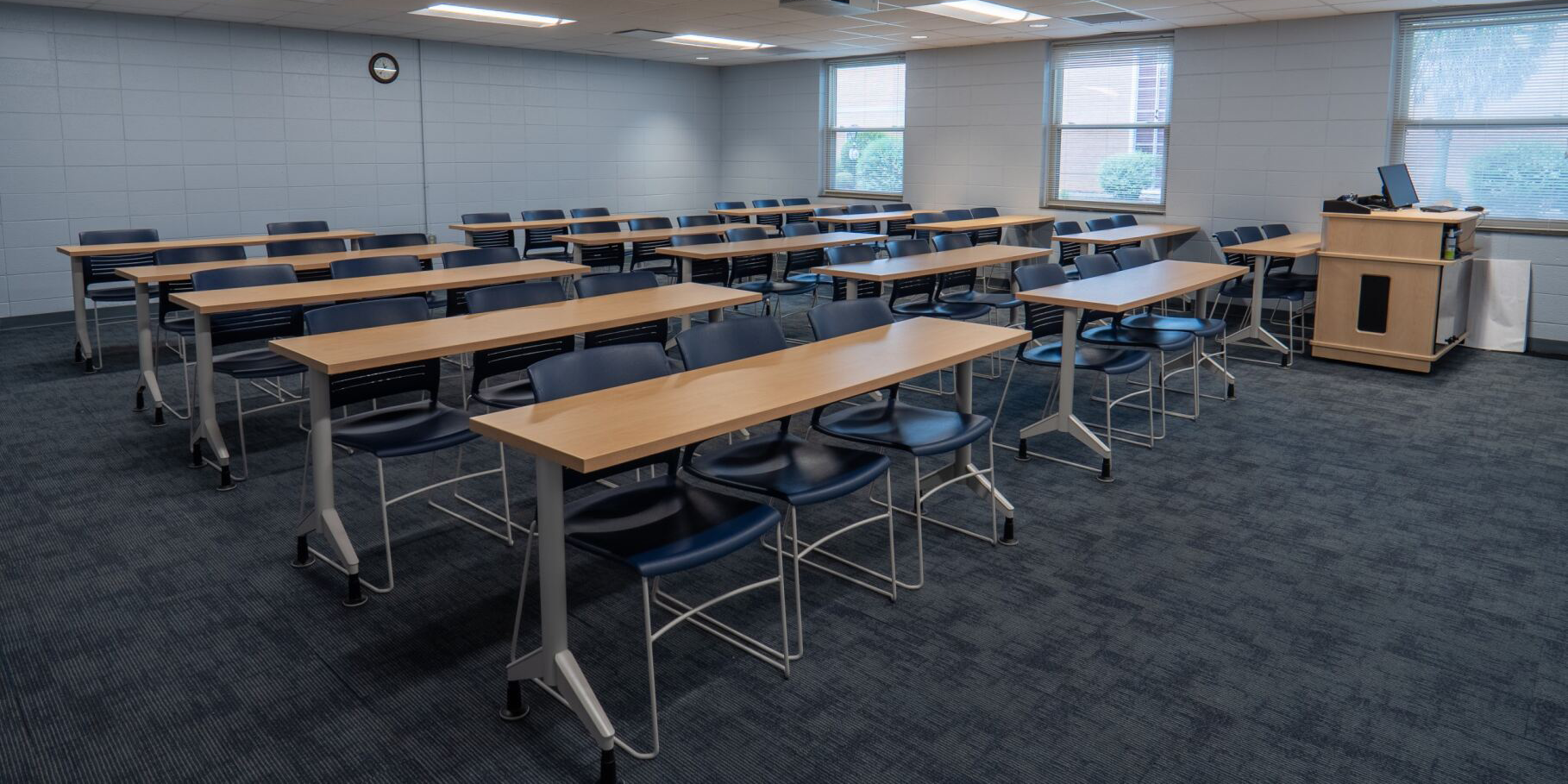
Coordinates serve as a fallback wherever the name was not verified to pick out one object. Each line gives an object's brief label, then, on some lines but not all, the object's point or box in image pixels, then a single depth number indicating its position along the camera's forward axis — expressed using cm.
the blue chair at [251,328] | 465
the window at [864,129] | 1217
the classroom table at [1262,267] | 701
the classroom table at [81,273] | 660
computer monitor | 705
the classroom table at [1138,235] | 795
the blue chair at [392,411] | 351
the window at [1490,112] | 761
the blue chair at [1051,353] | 486
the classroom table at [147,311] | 526
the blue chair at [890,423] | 347
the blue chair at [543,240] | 893
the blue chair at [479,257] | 618
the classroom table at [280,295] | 432
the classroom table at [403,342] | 340
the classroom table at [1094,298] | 462
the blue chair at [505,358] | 405
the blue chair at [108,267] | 671
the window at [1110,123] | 984
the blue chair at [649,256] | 823
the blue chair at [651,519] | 254
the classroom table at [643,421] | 246
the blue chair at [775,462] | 304
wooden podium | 654
